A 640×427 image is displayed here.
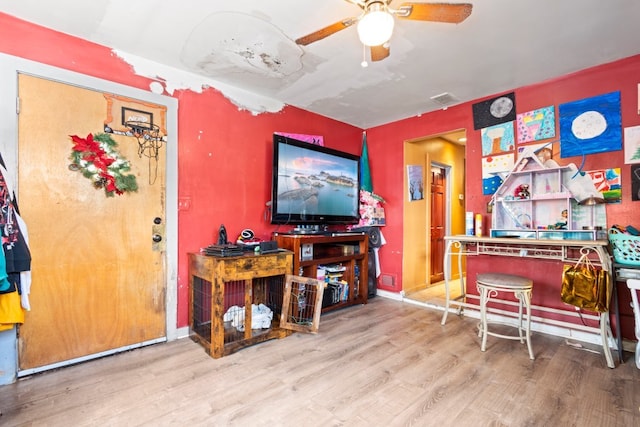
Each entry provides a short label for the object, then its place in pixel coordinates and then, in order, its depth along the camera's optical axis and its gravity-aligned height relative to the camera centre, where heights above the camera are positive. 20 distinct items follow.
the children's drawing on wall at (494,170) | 2.99 +0.52
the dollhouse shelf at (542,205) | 2.56 +0.14
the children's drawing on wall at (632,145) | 2.35 +0.61
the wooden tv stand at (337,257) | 3.00 -0.43
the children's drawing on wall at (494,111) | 2.99 +1.16
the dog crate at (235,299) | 2.21 -0.74
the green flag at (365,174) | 4.14 +0.66
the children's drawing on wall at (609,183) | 2.42 +0.31
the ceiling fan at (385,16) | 1.44 +1.07
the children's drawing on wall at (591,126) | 2.44 +0.82
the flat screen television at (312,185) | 3.01 +0.40
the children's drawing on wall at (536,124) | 2.75 +0.93
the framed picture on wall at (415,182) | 3.97 +0.53
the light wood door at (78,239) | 1.95 -0.15
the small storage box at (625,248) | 2.07 -0.21
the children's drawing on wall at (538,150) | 2.76 +0.67
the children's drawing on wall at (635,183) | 2.34 +0.30
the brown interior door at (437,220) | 4.54 -0.01
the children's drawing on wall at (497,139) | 2.99 +0.85
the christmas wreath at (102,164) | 2.11 +0.42
